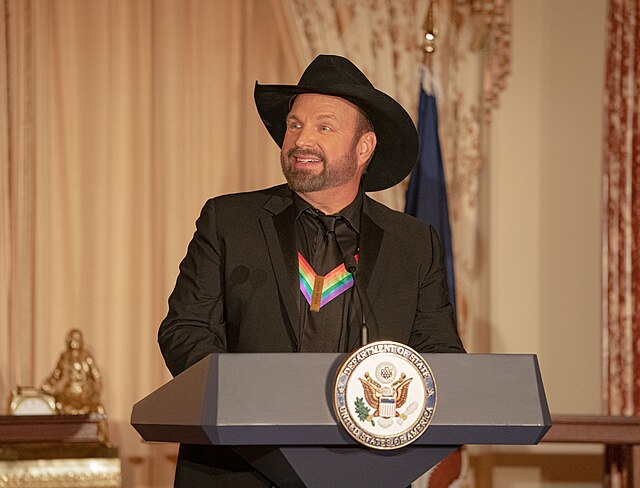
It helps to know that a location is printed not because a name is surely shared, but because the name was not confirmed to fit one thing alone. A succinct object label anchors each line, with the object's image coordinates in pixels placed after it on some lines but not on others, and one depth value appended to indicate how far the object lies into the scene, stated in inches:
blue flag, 308.4
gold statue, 297.2
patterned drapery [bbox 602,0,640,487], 332.6
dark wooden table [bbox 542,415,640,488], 282.0
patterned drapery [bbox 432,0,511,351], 341.6
